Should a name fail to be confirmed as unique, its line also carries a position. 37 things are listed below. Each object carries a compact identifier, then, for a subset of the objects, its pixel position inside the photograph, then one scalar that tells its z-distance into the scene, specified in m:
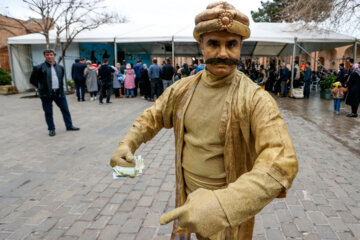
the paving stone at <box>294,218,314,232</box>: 2.81
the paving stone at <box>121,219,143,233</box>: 2.82
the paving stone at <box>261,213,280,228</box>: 2.90
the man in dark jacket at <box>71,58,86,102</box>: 12.09
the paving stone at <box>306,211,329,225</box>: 2.94
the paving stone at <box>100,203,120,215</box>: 3.15
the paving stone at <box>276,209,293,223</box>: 3.00
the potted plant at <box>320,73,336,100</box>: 13.29
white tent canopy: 12.79
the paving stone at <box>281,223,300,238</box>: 2.72
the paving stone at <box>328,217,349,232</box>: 2.81
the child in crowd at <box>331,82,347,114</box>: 8.86
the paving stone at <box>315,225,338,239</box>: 2.69
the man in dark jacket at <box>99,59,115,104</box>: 11.43
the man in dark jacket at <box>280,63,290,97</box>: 13.60
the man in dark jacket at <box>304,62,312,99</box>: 13.25
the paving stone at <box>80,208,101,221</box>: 3.04
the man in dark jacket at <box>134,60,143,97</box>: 13.40
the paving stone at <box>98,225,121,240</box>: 2.70
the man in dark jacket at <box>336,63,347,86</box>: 12.99
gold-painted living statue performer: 0.91
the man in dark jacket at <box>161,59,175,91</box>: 11.55
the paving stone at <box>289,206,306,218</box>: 3.10
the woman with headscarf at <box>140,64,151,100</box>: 12.68
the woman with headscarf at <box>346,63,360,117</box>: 8.16
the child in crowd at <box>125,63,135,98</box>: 13.10
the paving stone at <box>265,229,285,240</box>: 2.67
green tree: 30.50
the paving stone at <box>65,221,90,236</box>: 2.76
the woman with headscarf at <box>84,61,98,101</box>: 12.27
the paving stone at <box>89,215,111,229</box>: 2.88
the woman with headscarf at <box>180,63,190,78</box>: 12.13
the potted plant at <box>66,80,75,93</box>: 16.18
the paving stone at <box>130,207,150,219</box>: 3.09
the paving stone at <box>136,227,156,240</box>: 2.70
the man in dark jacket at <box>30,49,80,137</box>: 6.19
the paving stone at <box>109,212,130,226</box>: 2.96
